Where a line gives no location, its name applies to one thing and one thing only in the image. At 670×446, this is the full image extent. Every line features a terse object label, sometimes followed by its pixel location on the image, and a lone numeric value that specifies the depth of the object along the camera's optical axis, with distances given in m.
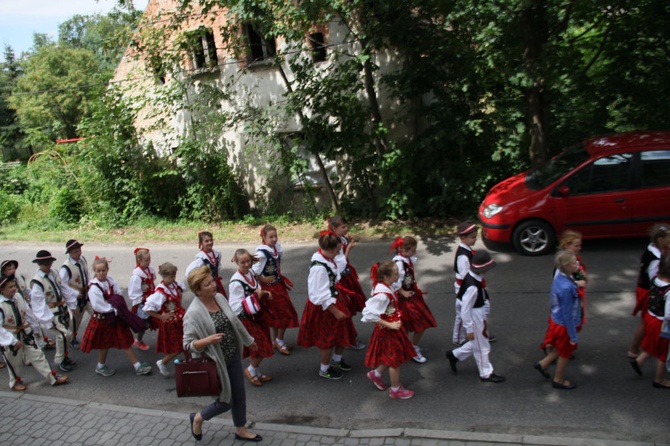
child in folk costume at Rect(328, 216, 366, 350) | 6.32
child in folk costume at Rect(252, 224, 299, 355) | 6.26
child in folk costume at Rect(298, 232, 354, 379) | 5.43
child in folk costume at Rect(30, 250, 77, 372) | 6.39
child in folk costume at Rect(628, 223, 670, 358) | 5.15
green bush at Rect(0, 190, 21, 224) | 18.88
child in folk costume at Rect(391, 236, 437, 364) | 5.75
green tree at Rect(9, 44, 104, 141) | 42.72
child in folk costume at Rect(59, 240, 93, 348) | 6.96
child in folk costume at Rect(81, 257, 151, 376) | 6.20
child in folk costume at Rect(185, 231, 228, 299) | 6.87
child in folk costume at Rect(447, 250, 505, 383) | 5.13
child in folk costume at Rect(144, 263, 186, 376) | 5.97
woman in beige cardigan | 4.36
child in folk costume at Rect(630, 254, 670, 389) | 4.78
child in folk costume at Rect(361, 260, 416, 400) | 5.02
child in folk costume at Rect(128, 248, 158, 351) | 6.43
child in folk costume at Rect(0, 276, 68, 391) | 5.95
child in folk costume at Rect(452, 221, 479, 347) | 5.68
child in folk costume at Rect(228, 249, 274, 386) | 5.61
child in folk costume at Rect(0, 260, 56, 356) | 6.22
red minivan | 8.38
